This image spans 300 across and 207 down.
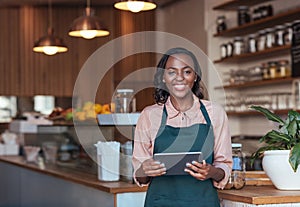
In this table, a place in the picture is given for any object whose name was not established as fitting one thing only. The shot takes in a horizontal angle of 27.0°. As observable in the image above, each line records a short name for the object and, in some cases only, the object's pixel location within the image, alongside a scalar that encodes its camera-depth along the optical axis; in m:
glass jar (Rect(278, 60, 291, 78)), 5.37
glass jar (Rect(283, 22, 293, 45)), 5.28
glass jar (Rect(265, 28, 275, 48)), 5.52
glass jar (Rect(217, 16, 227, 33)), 6.36
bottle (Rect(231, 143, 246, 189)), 2.57
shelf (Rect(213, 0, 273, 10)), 5.91
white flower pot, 2.41
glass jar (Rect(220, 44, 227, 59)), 6.31
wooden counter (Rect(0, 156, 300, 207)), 2.25
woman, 2.11
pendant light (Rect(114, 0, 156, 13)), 4.06
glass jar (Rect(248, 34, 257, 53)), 5.83
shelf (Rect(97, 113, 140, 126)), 3.03
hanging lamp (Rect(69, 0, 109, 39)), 4.54
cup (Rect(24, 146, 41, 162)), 5.24
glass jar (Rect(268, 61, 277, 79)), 5.49
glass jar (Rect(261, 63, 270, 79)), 5.60
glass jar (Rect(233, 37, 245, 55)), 6.06
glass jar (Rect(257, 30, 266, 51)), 5.66
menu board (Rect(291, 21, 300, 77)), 5.16
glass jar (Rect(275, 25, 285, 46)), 5.39
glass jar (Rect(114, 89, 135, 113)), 3.24
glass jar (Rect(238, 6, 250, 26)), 6.01
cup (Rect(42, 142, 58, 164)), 4.99
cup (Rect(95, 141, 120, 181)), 3.11
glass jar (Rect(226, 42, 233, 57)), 6.21
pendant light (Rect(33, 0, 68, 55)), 5.30
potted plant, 2.41
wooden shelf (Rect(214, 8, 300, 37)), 5.27
